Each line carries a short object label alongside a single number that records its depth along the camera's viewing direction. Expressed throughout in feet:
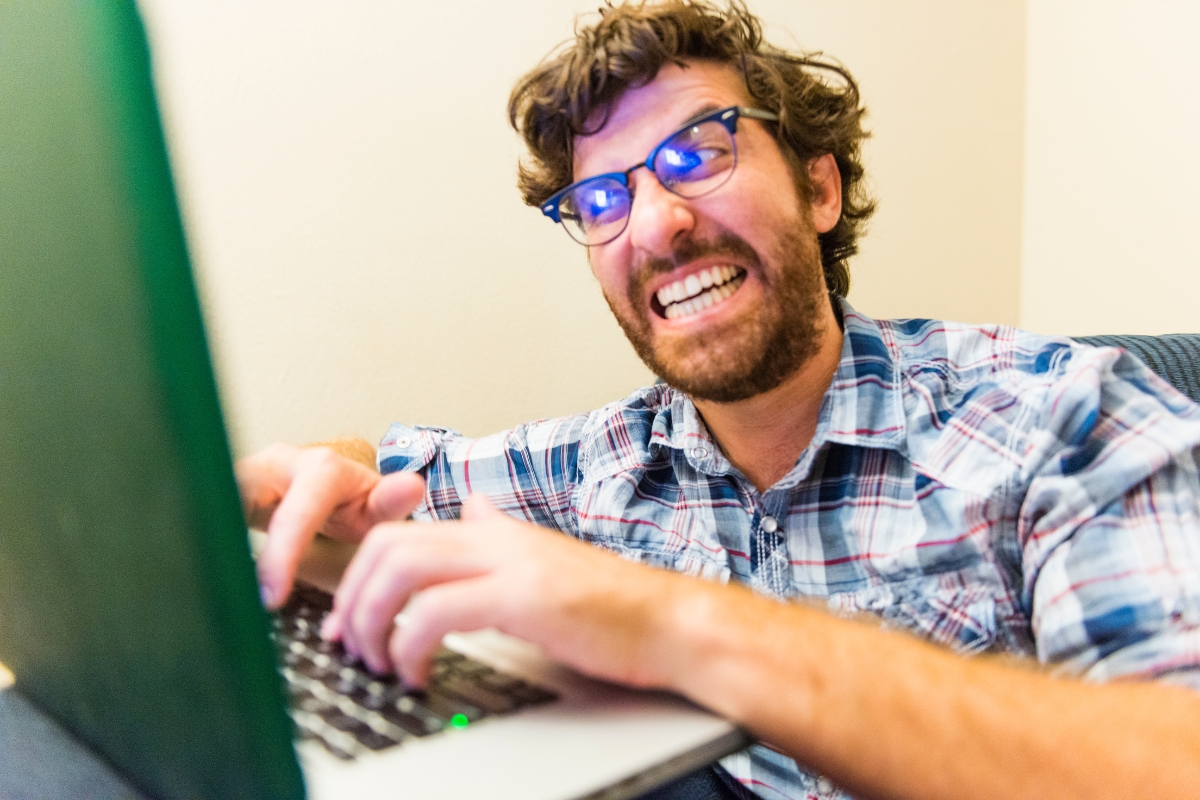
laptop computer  0.75
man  1.41
